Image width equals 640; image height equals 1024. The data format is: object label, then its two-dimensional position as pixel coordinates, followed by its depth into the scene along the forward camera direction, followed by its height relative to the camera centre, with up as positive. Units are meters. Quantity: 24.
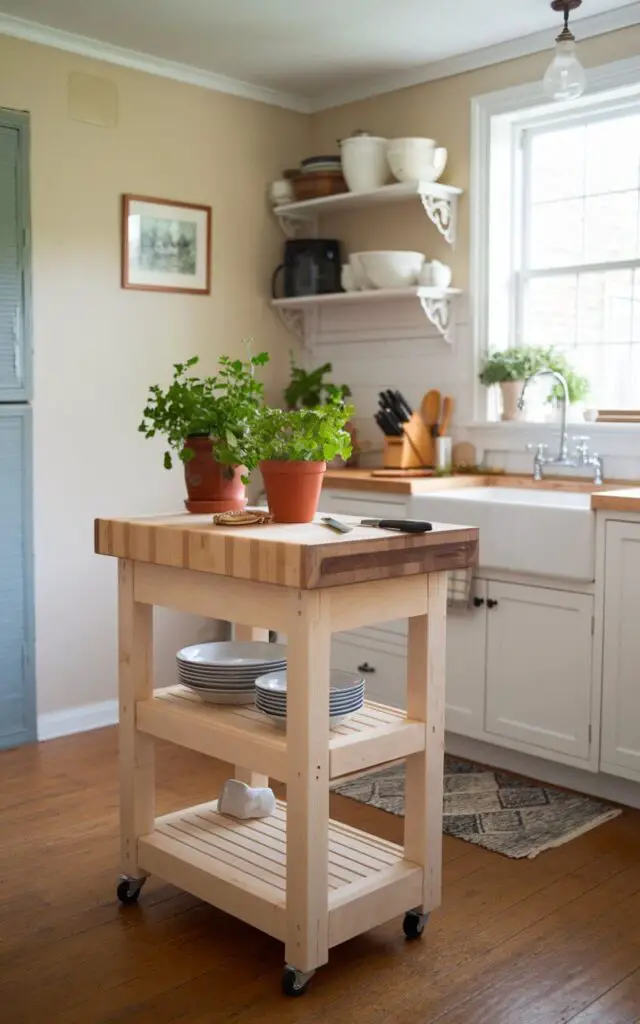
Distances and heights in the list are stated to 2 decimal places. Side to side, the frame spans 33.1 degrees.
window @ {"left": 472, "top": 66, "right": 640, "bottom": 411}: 4.04 +0.76
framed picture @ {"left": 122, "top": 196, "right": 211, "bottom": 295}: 4.27 +0.72
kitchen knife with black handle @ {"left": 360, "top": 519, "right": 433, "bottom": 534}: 2.33 -0.22
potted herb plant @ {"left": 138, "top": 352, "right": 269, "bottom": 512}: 2.51 -0.02
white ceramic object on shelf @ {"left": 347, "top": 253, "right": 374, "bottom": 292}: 4.45 +0.62
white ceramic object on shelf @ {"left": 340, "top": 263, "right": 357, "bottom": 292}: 4.51 +0.61
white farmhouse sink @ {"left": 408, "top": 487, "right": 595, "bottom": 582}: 3.36 -0.33
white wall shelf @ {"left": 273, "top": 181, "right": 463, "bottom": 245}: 4.18 +0.92
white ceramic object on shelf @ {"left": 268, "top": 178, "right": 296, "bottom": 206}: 4.70 +1.01
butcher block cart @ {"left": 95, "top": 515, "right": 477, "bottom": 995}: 2.19 -0.67
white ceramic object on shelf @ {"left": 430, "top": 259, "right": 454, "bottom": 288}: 4.25 +0.60
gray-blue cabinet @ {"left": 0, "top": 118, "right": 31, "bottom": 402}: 3.85 +0.56
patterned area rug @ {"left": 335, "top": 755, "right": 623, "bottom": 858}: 3.13 -1.19
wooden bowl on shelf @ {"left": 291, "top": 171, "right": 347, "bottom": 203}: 4.55 +1.02
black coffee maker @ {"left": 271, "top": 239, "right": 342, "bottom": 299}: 4.66 +0.68
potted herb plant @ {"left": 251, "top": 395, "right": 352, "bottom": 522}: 2.42 -0.06
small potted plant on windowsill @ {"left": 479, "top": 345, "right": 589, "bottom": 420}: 4.06 +0.22
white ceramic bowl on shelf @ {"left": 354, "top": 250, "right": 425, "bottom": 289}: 4.29 +0.63
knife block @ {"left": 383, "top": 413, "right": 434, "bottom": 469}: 4.32 -0.09
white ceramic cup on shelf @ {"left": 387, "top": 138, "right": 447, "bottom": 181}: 4.20 +1.04
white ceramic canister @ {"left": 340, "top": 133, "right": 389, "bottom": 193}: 4.36 +1.07
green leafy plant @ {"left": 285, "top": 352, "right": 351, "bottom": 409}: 4.68 +0.16
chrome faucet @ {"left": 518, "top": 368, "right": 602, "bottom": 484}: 3.92 -0.11
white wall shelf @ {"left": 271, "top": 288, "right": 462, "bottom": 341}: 4.23 +0.52
